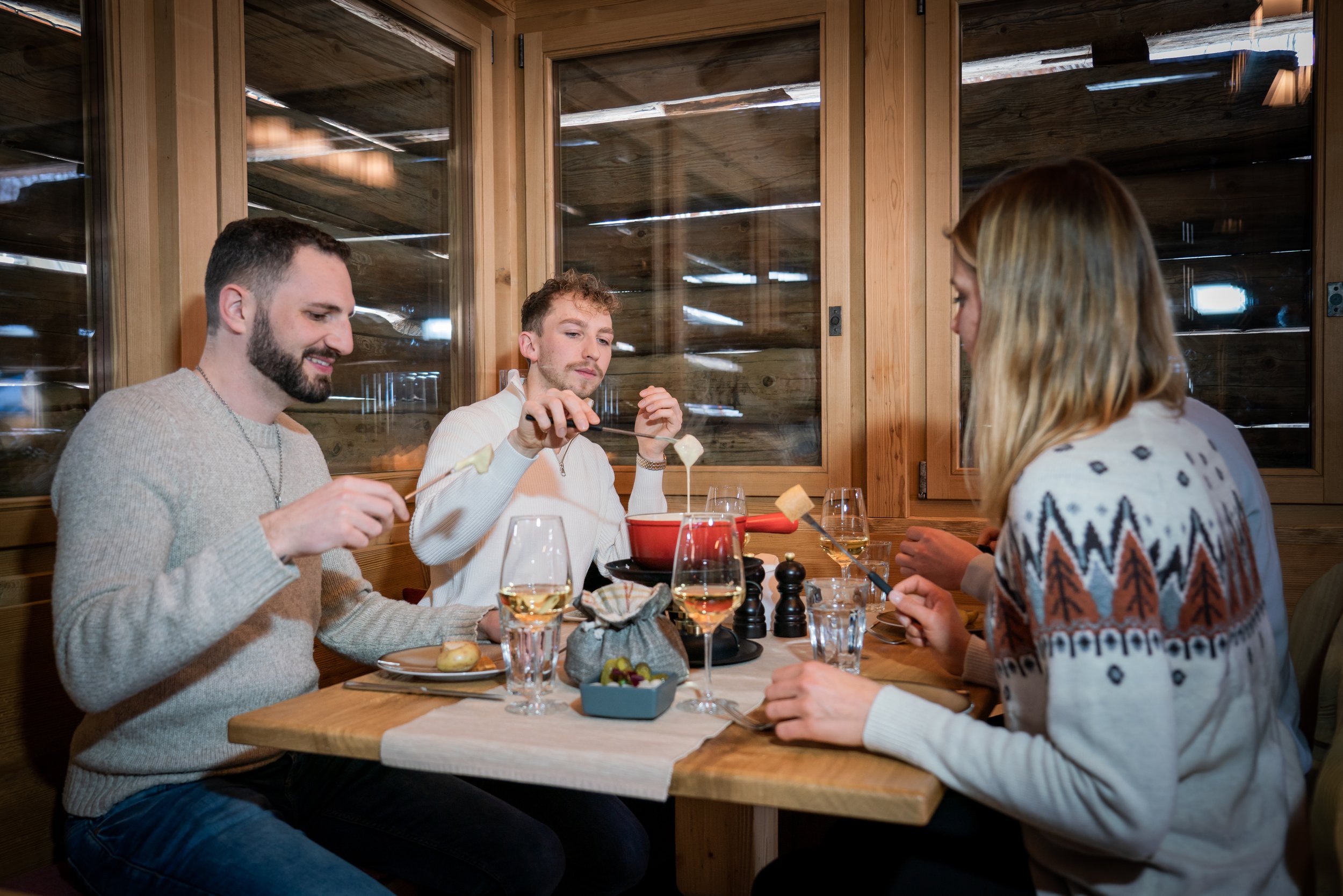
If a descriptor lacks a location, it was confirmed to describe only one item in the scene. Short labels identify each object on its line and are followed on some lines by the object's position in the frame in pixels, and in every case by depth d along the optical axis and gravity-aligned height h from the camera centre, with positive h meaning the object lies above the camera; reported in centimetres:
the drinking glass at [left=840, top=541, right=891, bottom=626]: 201 -29
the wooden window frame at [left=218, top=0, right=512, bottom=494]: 325 +91
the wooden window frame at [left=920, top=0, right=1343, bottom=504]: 303 +58
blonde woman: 96 -19
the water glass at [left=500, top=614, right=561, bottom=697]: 130 -29
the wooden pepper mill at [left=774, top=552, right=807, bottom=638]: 180 -31
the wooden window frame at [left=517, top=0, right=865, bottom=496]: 313 +73
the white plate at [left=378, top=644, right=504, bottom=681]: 140 -34
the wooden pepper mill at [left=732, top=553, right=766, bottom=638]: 175 -32
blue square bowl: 123 -33
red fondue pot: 164 -17
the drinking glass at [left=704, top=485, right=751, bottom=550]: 199 -14
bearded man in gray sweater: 130 -30
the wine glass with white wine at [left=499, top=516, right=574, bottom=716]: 129 -21
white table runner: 108 -35
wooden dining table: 102 -36
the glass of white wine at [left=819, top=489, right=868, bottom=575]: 203 -18
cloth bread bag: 135 -28
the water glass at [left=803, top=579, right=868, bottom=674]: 148 -29
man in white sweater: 198 -6
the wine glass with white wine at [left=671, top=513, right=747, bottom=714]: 127 -18
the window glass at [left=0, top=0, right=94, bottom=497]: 192 +39
